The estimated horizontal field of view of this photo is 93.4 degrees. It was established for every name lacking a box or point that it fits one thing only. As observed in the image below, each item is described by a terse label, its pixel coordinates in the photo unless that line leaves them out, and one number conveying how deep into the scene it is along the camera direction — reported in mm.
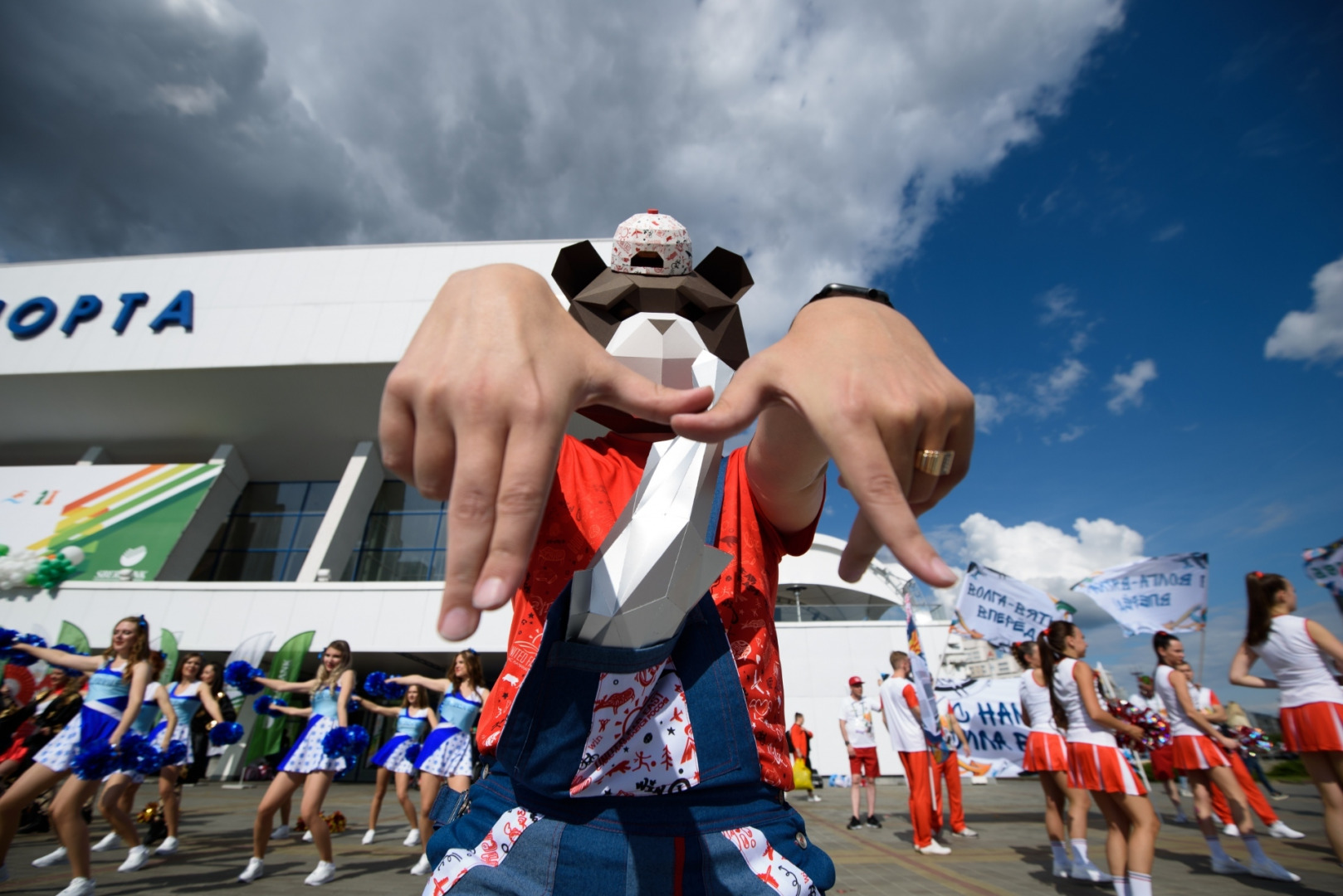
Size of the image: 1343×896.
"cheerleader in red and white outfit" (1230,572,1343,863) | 3545
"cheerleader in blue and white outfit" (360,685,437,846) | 6074
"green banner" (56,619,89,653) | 12555
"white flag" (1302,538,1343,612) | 4398
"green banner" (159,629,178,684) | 12520
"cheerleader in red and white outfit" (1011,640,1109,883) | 4621
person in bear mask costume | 785
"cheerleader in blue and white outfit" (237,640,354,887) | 4535
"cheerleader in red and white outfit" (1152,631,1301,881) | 4793
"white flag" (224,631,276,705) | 12859
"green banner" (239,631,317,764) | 12781
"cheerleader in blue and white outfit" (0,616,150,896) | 3916
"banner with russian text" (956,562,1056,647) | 7785
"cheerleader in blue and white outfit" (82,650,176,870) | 4855
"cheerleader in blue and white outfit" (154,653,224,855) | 5633
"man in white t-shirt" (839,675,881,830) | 7566
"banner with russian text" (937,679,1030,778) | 8664
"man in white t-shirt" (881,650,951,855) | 5750
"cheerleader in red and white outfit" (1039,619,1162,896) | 3670
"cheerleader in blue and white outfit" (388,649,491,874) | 5434
